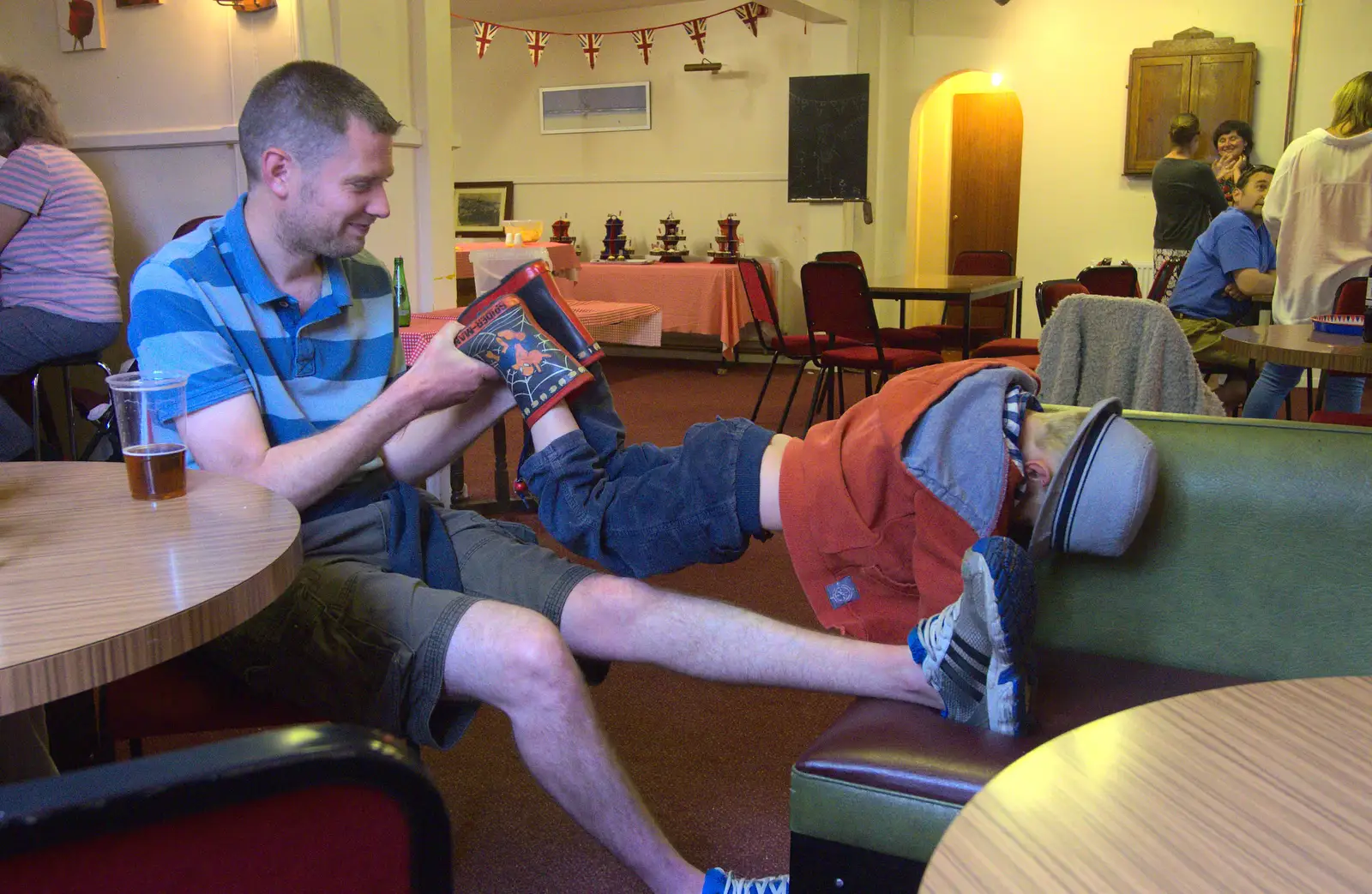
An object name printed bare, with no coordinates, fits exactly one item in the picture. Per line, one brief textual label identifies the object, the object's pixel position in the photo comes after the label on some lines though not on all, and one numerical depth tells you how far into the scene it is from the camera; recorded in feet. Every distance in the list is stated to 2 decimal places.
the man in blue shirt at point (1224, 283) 14.58
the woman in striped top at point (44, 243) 10.96
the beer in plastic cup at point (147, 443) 4.06
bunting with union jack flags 25.94
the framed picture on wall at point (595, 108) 28.25
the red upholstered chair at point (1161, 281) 16.76
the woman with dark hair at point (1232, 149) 19.76
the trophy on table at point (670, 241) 25.86
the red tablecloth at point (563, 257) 21.39
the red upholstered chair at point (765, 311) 17.60
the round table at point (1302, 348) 8.76
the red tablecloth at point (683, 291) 24.40
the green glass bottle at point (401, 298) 10.47
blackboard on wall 24.23
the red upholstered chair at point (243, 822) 1.30
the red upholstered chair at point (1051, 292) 15.74
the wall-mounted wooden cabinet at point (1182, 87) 22.41
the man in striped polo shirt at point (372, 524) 4.56
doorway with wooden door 29.14
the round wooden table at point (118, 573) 2.69
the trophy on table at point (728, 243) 24.99
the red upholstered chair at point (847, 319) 15.49
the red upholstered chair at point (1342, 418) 9.87
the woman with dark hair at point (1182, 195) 20.27
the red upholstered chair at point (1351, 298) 11.76
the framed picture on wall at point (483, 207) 30.27
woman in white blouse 15.66
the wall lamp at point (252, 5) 12.53
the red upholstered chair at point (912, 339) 18.28
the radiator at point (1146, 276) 24.07
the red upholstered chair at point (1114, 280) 17.06
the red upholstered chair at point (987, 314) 17.53
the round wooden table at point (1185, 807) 1.89
